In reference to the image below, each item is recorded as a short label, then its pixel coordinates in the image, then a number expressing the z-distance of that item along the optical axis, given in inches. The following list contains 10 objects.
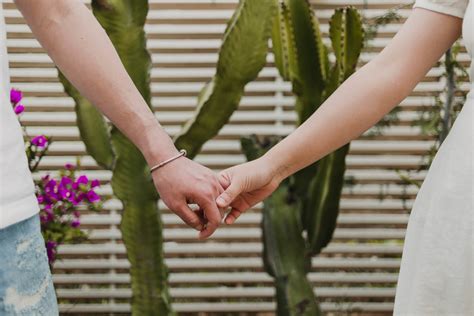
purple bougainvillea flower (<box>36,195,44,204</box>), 132.5
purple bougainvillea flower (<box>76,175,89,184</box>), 134.9
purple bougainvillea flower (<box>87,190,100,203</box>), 135.0
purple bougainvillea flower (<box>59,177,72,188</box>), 134.4
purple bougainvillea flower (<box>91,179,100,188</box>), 136.0
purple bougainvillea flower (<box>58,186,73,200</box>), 133.2
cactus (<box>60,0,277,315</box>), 114.9
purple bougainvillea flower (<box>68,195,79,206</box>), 134.3
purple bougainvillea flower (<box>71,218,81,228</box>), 139.0
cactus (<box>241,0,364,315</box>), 124.3
